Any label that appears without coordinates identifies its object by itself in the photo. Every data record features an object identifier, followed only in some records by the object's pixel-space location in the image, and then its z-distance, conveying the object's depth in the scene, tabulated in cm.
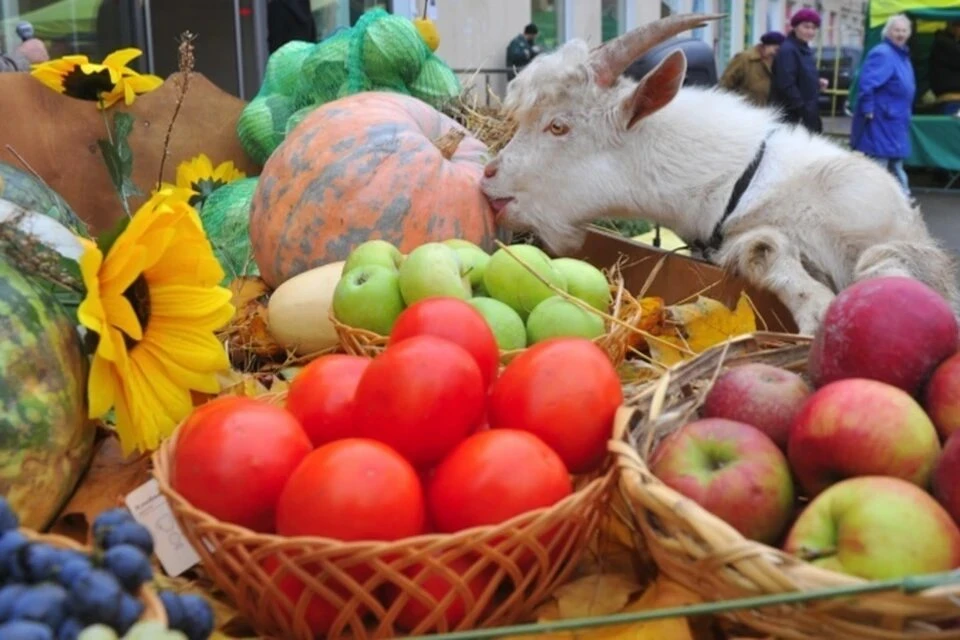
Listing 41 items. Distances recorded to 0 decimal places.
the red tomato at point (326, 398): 119
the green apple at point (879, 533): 95
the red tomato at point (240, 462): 106
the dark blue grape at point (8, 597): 79
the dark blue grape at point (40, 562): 84
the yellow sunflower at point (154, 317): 130
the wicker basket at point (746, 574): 89
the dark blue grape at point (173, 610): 88
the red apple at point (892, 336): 122
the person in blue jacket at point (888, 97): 1037
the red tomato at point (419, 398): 107
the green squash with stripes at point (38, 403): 124
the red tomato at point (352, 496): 98
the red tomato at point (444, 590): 98
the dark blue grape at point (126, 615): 80
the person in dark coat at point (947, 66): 1281
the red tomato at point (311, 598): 101
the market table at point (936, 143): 1255
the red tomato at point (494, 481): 102
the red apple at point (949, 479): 101
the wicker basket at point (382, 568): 96
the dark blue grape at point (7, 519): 90
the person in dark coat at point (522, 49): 1239
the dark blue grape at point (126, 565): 84
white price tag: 125
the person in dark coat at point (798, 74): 925
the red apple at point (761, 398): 122
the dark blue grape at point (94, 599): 79
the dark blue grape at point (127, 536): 87
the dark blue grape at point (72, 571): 81
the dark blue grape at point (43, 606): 77
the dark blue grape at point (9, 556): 85
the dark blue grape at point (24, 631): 73
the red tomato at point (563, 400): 115
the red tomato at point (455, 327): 124
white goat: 222
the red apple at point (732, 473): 106
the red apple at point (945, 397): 113
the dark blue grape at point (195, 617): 89
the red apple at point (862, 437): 107
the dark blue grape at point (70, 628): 78
